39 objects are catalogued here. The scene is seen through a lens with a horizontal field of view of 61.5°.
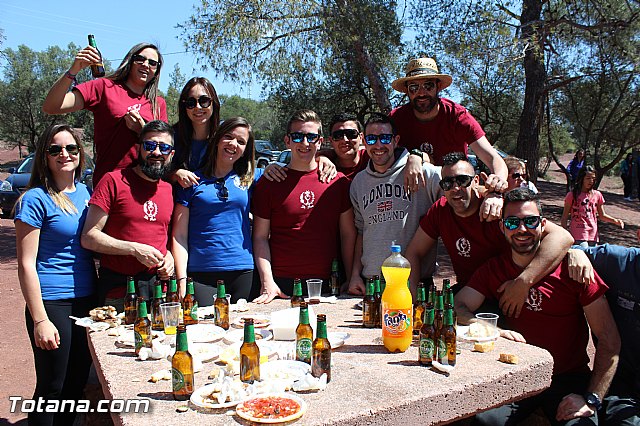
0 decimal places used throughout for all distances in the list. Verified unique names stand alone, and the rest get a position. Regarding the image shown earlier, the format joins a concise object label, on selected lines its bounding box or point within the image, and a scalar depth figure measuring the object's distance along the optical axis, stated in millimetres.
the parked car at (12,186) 14289
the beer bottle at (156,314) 3361
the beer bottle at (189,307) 3520
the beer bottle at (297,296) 3504
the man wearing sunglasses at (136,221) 3754
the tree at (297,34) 12148
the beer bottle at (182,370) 2406
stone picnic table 2287
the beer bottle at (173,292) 3441
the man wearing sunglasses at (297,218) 4473
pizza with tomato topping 2160
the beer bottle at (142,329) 3000
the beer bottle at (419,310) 3264
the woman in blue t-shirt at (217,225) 4254
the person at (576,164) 18391
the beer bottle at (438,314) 2865
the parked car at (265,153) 27080
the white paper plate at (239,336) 3173
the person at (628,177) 23172
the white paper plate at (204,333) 3166
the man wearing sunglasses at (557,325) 3496
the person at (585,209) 9406
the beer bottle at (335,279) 4410
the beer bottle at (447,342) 2803
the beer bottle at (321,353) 2504
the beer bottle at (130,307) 3463
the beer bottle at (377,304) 3516
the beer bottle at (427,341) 2777
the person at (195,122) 4512
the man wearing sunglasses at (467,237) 3596
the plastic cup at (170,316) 3244
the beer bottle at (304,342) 2819
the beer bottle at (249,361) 2518
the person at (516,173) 6879
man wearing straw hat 4785
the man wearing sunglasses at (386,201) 4434
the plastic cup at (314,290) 3929
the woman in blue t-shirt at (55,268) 3509
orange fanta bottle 2818
